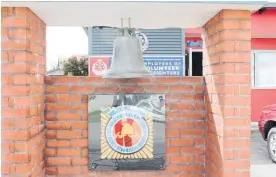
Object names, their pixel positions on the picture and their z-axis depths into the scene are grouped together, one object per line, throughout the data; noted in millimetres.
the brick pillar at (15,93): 2607
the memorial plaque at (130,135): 3225
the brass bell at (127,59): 2889
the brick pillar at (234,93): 2721
